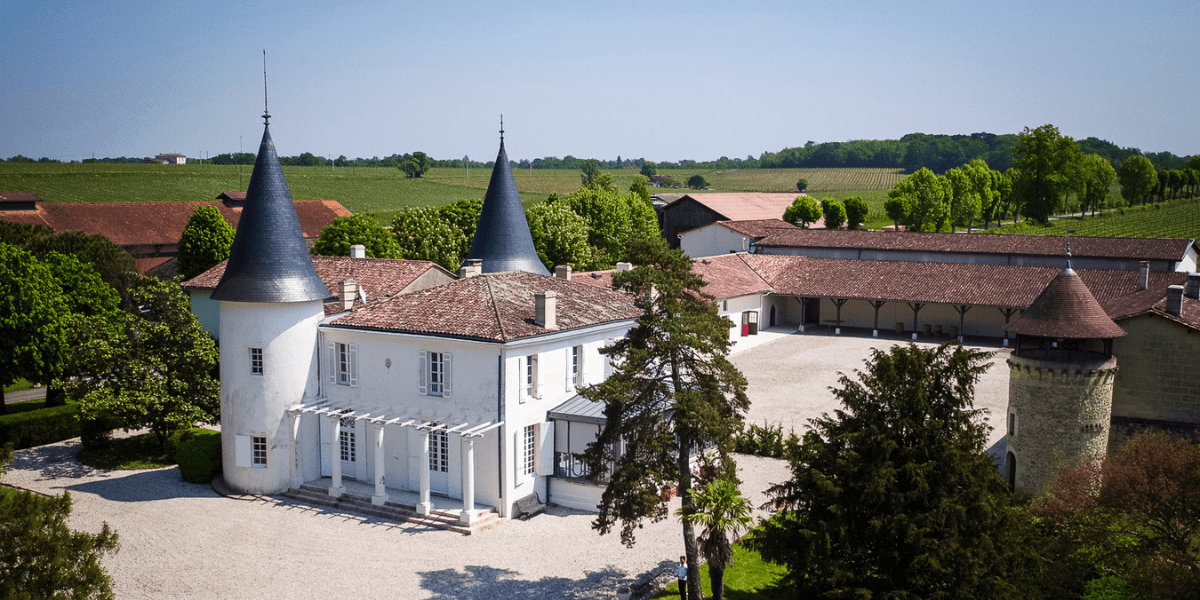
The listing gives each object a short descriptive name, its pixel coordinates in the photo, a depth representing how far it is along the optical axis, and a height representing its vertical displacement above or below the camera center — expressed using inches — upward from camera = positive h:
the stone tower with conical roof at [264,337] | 1085.8 -181.6
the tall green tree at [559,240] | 2288.4 -132.4
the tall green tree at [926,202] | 3459.6 -40.7
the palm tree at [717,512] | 719.1 -251.2
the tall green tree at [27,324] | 1270.9 -199.8
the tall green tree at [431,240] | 2132.1 -128.4
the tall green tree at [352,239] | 2049.7 -122.7
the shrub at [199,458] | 1143.6 -339.7
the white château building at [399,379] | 1005.2 -221.8
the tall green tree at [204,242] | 2219.5 -145.6
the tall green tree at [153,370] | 1175.0 -246.5
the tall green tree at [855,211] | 3540.8 -79.2
